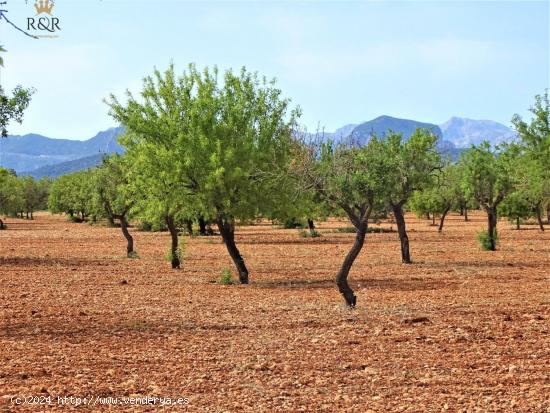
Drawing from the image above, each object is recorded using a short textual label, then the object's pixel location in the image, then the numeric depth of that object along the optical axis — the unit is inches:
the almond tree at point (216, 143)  931.3
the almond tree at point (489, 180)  1556.3
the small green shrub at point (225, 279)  962.7
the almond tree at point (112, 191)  1321.9
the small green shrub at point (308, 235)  2339.7
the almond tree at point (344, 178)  673.6
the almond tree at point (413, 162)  1151.6
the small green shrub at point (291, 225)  3147.1
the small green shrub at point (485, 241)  1593.3
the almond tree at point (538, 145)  1254.3
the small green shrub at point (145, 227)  2956.0
